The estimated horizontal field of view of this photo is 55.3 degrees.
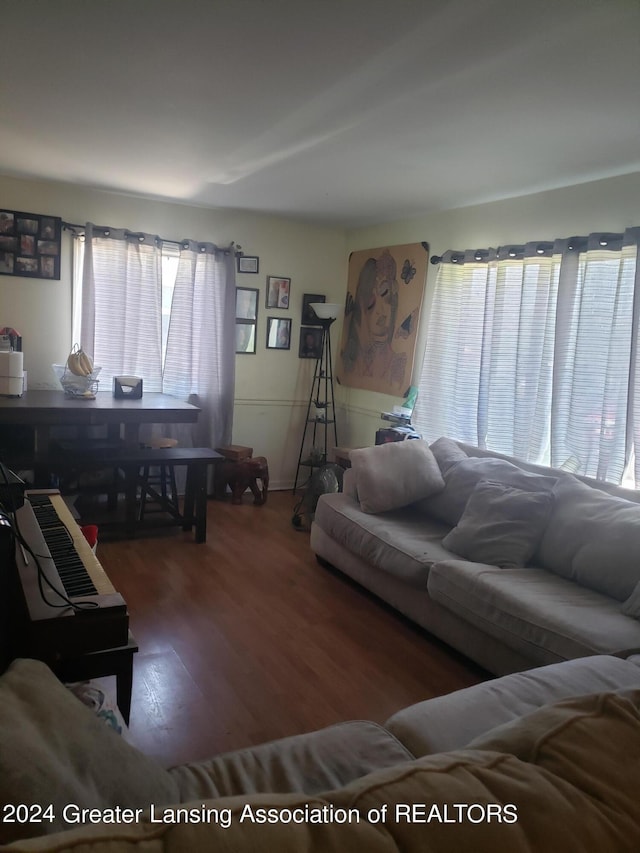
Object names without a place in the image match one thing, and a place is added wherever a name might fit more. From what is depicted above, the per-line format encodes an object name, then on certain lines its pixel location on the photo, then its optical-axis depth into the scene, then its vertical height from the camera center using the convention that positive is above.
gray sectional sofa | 2.42 -0.90
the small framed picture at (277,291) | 5.41 +0.58
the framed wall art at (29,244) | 4.40 +0.71
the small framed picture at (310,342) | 5.64 +0.15
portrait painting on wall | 4.72 +0.38
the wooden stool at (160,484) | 4.30 -1.02
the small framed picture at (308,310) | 5.57 +0.44
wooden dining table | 3.69 -0.42
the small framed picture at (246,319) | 5.33 +0.32
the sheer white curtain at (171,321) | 4.67 +0.23
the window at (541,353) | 3.19 +0.11
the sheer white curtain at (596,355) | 3.16 +0.11
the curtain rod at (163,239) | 4.57 +0.88
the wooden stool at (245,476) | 5.09 -1.01
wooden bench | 3.79 -0.75
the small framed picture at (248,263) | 5.26 +0.79
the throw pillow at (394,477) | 3.59 -0.66
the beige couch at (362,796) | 0.62 -0.49
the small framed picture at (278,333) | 5.49 +0.21
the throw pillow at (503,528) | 2.94 -0.77
